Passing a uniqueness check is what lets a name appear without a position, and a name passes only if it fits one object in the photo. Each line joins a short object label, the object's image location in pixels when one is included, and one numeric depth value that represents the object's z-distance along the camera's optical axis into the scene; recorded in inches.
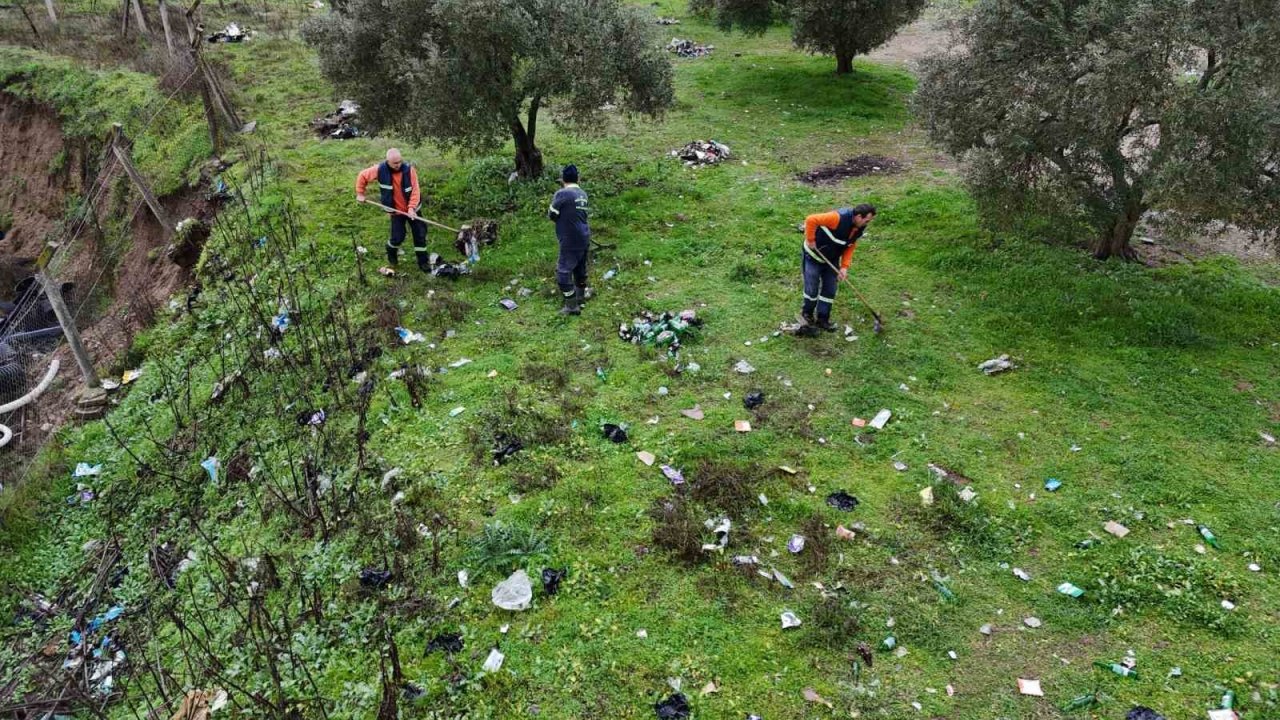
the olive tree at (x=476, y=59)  408.5
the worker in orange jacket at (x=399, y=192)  393.7
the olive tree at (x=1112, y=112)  296.2
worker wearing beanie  358.3
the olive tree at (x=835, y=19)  653.9
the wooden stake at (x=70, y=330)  358.0
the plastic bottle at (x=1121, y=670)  193.3
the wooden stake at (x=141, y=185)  453.7
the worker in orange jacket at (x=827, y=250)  330.3
